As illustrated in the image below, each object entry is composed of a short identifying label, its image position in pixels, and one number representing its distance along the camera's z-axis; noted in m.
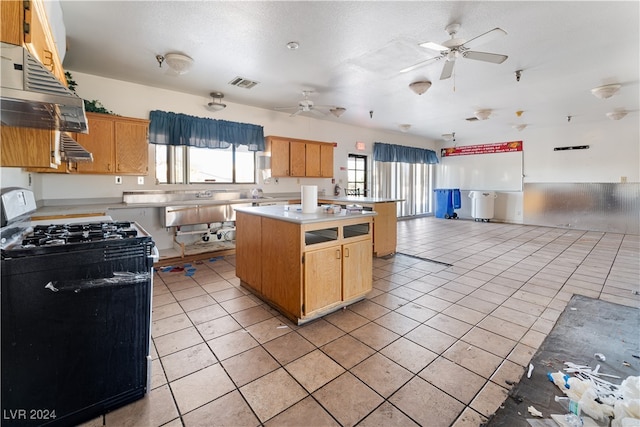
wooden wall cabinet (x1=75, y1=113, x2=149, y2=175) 3.77
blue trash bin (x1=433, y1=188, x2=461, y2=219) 9.41
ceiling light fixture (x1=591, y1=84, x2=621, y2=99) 4.27
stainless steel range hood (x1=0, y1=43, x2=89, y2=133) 1.16
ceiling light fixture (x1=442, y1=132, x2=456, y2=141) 8.77
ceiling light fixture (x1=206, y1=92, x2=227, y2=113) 4.82
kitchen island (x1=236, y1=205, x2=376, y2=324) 2.42
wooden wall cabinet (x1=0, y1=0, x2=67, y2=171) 1.31
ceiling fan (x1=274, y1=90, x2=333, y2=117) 4.70
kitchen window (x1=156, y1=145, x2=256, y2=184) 4.73
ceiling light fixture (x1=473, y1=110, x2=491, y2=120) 5.80
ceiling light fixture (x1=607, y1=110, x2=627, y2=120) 5.90
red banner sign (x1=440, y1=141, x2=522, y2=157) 8.40
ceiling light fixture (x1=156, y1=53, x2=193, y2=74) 3.27
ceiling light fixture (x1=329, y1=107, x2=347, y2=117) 5.28
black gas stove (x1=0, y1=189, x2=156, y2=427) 1.29
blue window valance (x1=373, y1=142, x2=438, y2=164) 7.99
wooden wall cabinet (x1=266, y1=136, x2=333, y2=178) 5.65
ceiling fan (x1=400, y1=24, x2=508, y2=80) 2.60
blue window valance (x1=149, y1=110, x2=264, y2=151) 4.47
